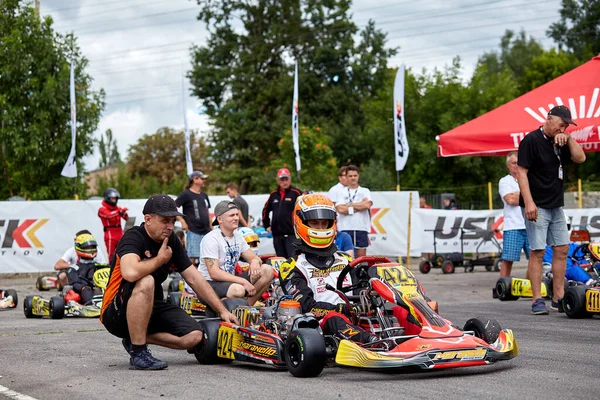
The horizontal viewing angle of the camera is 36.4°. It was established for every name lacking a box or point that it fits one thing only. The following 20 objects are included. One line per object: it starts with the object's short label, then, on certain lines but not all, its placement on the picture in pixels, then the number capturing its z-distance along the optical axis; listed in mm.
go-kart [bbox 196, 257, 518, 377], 5832
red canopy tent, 12195
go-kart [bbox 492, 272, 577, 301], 11219
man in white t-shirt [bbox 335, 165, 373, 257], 13438
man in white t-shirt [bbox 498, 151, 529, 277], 12180
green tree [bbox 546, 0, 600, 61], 54406
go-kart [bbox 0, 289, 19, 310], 13250
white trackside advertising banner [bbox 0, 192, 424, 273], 18062
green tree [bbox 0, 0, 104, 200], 22328
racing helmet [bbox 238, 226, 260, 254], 11609
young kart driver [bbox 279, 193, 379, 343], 6938
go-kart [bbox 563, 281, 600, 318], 9055
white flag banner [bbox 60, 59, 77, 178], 19953
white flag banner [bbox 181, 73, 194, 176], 23025
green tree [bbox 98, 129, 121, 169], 73238
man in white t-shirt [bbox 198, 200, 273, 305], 9250
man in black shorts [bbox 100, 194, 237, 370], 6625
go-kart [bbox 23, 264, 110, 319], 11406
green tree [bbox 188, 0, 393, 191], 43438
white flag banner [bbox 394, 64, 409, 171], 19188
